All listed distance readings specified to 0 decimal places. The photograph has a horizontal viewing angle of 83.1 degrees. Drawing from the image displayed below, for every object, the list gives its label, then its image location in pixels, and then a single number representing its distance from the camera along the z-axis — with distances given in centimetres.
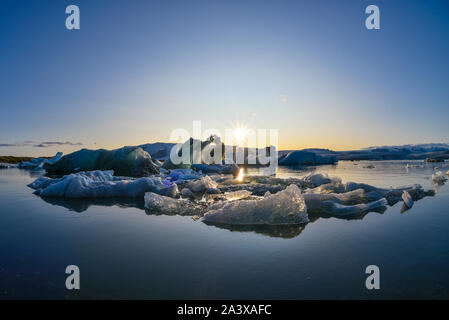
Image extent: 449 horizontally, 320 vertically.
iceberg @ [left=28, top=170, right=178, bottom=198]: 630
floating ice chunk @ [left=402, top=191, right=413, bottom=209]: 473
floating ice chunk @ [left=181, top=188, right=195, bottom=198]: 643
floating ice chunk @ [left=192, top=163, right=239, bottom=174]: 1803
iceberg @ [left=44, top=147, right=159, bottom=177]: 1349
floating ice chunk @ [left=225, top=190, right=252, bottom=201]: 602
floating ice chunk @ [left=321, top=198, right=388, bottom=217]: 416
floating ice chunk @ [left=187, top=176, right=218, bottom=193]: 736
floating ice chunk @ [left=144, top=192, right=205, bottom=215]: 438
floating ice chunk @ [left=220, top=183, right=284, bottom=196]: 690
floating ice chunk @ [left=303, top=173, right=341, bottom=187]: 816
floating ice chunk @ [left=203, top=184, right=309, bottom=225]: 356
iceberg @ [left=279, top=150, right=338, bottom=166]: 3697
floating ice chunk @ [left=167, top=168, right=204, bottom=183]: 1030
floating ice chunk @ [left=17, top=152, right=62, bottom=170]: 2606
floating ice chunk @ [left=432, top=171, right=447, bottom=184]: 867
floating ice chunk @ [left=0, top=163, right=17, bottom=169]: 2838
